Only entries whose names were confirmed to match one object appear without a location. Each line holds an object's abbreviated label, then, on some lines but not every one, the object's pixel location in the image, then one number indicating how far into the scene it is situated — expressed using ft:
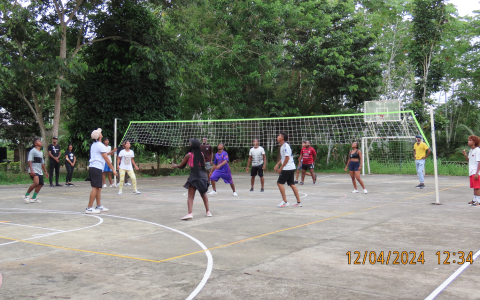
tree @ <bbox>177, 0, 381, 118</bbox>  80.02
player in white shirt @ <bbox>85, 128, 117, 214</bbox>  28.50
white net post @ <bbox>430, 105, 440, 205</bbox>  32.21
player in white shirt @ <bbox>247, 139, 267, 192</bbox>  43.68
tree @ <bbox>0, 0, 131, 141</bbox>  58.29
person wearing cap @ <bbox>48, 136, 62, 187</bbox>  50.42
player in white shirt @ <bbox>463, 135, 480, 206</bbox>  30.96
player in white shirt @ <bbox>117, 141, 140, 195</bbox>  41.98
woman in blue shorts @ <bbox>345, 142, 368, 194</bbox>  40.88
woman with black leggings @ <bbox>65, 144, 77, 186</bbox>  53.11
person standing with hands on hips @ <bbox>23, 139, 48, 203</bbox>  33.73
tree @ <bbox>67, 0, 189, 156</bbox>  68.08
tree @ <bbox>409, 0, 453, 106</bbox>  87.97
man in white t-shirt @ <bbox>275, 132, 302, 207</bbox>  30.78
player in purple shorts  40.06
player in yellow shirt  45.47
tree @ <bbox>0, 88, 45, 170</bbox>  77.92
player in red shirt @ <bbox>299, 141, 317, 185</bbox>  52.42
